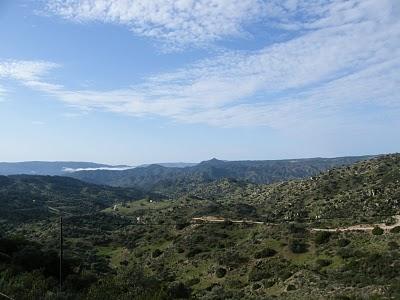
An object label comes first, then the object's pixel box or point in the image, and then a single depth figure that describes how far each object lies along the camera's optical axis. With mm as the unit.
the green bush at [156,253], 60688
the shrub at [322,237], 48844
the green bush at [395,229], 44981
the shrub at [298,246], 48375
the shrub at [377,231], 45934
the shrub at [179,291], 30206
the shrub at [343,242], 45994
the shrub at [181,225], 70375
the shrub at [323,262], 42497
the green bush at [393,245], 40475
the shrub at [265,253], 49250
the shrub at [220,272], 47447
